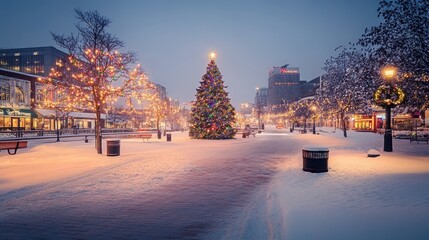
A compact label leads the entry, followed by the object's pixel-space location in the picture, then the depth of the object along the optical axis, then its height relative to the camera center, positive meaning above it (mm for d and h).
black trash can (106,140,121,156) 16984 -1478
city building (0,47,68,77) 88812 +19541
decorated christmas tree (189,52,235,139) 33625 +1263
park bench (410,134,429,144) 24625 -1537
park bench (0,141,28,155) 17631 -1371
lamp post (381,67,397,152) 17594 +33
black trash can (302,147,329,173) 10750 -1391
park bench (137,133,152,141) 31859 -1521
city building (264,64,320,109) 174500 +21266
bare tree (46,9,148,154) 18359 +3333
